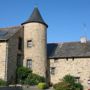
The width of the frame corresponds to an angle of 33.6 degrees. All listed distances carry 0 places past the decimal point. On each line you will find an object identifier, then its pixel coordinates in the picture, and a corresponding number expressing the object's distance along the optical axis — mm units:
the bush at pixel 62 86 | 17682
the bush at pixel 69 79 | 19248
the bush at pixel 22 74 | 18952
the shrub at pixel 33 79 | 18518
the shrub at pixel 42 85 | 17619
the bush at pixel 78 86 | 19315
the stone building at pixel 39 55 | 19288
